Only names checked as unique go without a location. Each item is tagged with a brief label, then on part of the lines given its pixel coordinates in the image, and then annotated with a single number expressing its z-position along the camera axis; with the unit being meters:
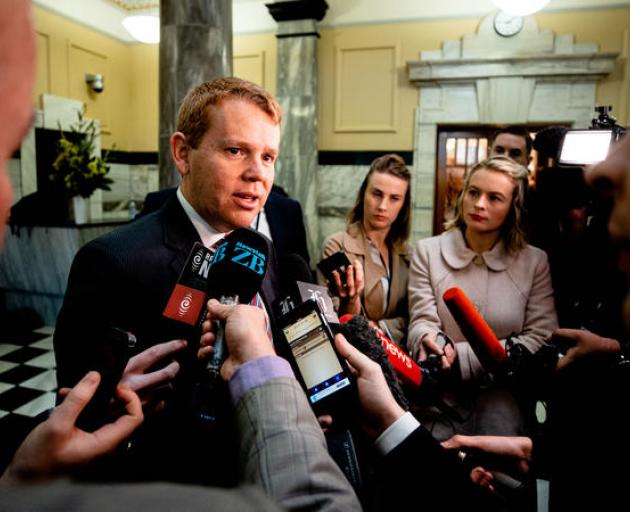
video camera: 1.65
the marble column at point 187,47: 3.38
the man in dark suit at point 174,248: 0.94
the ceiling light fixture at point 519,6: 4.70
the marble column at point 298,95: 5.87
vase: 4.57
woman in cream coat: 1.83
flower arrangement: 4.53
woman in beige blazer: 2.22
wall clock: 5.41
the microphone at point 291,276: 1.05
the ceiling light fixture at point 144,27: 5.66
